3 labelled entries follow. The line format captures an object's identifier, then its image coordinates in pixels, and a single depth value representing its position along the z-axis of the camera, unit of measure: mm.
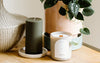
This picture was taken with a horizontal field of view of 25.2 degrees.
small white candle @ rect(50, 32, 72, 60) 898
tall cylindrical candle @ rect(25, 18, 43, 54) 931
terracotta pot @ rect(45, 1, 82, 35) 990
